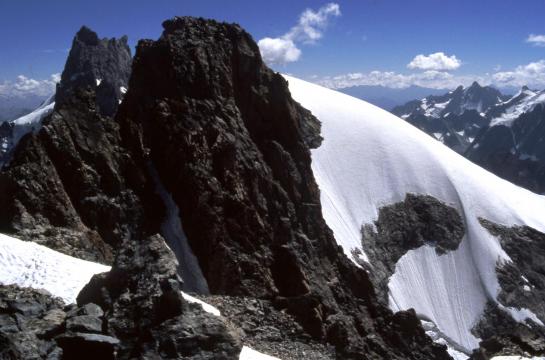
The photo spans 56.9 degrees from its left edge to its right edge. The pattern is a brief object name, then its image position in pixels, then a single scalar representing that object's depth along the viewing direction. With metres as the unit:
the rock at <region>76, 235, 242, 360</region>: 16.69
